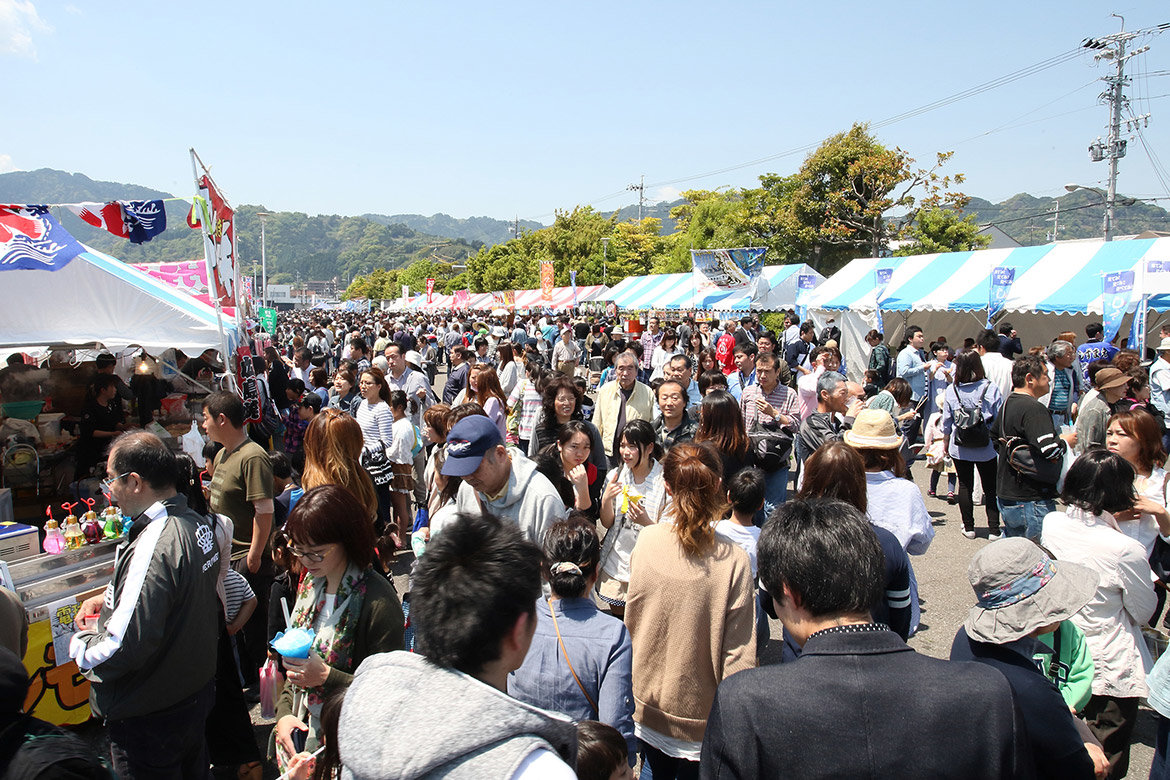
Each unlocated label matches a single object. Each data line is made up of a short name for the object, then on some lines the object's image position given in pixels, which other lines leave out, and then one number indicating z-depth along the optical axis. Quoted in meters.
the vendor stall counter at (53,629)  3.66
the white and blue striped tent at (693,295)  20.81
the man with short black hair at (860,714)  1.35
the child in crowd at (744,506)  3.07
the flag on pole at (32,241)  5.62
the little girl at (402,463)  5.75
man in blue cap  2.90
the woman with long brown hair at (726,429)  4.36
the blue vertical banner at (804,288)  18.12
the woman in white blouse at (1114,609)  2.83
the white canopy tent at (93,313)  6.53
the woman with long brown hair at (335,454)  3.94
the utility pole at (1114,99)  27.11
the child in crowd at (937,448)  6.94
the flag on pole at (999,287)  13.15
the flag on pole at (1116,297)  10.42
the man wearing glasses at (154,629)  2.42
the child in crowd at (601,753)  1.84
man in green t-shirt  3.78
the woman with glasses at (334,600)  2.34
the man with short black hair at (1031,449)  4.82
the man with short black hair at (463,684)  1.15
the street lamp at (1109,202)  26.70
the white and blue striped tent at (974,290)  12.61
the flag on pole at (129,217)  6.62
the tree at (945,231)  35.66
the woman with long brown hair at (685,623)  2.45
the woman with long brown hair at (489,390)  6.29
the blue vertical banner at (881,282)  15.52
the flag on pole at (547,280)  32.47
